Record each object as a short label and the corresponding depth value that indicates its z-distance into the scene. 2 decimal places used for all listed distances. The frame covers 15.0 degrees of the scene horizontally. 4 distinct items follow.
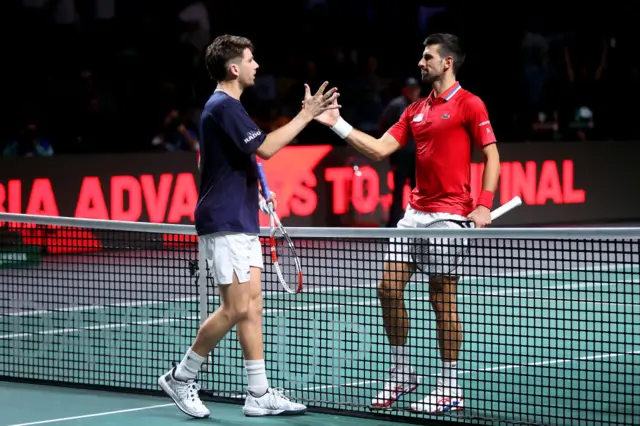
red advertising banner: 28.27
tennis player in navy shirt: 12.46
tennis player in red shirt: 13.35
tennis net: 13.03
